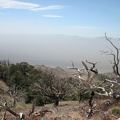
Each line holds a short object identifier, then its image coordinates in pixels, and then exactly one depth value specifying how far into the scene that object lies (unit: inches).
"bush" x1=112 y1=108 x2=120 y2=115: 697.4
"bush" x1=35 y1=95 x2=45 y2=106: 1788.4
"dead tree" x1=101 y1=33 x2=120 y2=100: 428.9
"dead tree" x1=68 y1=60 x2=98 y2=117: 505.0
